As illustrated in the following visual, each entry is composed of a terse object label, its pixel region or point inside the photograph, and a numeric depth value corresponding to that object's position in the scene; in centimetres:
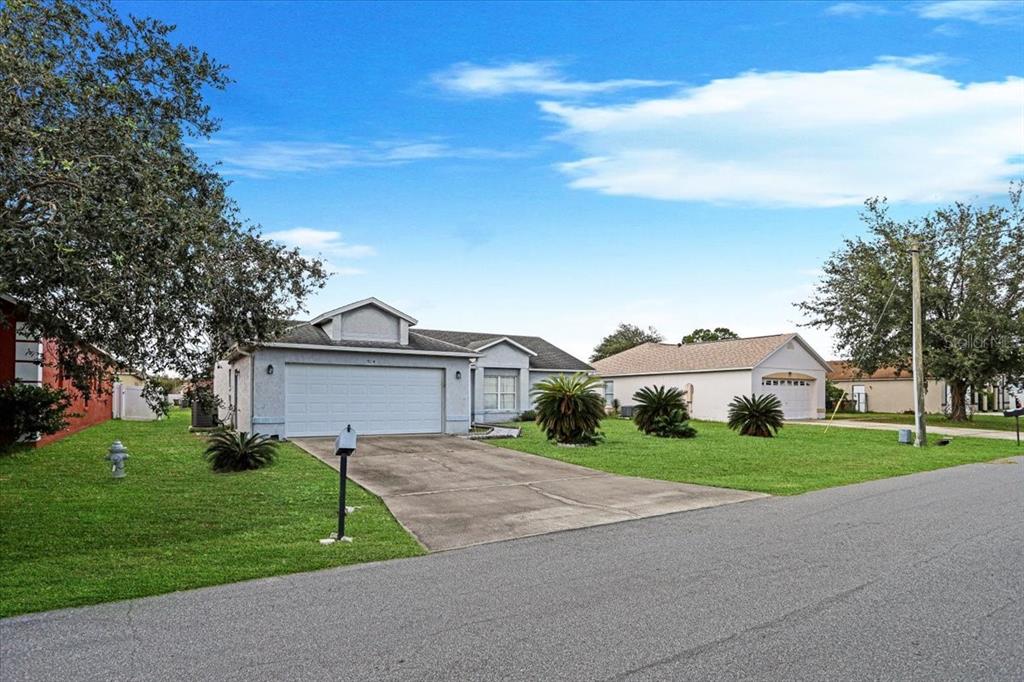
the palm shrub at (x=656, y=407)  2192
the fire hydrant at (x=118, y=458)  1148
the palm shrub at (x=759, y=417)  2266
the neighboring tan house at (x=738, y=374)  3303
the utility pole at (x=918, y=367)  2100
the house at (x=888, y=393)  4503
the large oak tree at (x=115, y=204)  664
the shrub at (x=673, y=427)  2139
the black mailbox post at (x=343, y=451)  756
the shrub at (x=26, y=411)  1499
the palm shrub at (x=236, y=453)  1299
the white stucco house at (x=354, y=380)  1866
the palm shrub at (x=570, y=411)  1808
